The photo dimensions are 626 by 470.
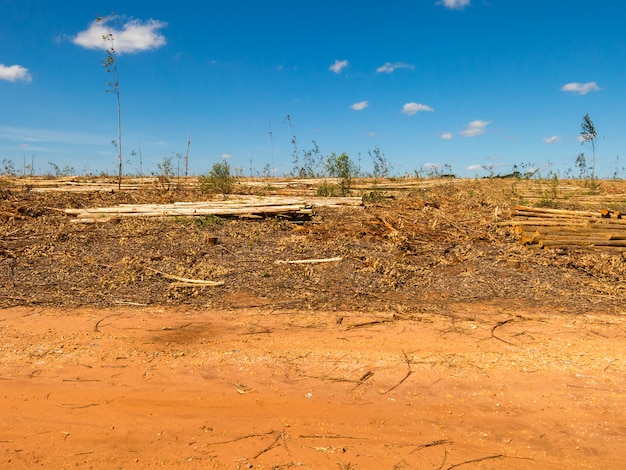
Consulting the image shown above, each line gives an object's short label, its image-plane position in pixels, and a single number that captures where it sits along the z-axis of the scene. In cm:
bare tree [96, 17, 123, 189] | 1380
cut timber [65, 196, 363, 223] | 1030
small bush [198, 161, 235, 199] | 1394
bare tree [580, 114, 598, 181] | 1675
